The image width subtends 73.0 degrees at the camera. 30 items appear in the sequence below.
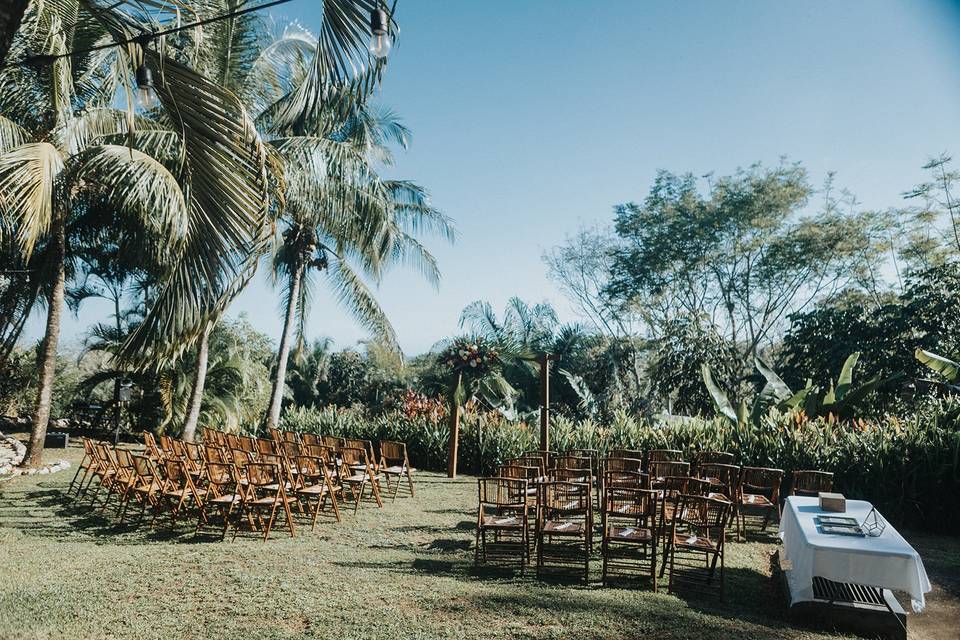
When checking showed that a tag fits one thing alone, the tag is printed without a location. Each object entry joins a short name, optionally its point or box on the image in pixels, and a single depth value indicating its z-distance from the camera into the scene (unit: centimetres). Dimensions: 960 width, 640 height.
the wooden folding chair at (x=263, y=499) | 773
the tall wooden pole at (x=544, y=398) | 1116
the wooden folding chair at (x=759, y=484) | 812
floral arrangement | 1352
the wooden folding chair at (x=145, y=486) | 817
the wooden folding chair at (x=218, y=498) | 777
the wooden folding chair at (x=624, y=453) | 952
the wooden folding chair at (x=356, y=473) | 951
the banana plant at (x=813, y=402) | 1323
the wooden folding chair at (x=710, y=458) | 924
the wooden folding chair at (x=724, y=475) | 803
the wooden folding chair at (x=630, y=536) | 600
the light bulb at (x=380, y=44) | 335
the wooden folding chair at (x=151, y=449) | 925
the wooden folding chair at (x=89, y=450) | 935
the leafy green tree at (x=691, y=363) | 2078
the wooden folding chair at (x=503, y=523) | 648
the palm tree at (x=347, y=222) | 1358
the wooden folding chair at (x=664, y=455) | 969
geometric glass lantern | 561
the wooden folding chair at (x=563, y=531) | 644
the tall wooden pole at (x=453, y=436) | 1304
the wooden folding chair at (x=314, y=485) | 855
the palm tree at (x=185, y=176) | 335
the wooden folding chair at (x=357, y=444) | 1025
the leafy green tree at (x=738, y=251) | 2373
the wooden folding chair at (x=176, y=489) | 792
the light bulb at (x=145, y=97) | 450
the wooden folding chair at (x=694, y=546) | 593
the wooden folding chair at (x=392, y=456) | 1029
